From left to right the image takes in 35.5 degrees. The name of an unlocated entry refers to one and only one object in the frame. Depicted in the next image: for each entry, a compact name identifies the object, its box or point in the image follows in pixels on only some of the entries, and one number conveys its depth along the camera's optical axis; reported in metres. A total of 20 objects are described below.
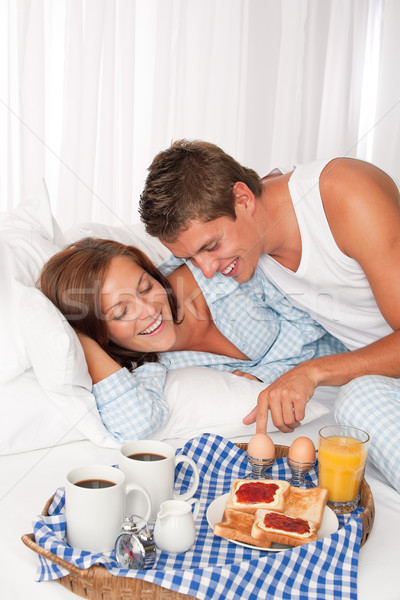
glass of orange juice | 1.09
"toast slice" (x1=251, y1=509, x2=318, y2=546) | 0.95
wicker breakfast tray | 0.83
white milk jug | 0.92
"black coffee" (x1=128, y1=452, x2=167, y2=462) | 1.05
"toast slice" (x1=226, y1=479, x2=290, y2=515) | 1.03
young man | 1.49
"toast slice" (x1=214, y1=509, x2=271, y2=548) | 0.96
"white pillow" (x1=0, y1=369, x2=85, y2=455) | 1.37
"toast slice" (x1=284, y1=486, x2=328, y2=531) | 1.02
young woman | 1.49
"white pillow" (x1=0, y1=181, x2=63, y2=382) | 1.43
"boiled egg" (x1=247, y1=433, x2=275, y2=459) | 1.21
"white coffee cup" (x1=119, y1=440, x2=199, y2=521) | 1.00
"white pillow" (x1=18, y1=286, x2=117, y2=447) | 1.40
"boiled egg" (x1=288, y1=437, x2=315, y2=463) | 1.18
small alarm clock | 0.88
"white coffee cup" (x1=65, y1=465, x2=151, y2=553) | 0.90
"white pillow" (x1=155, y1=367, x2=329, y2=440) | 1.50
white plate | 1.01
